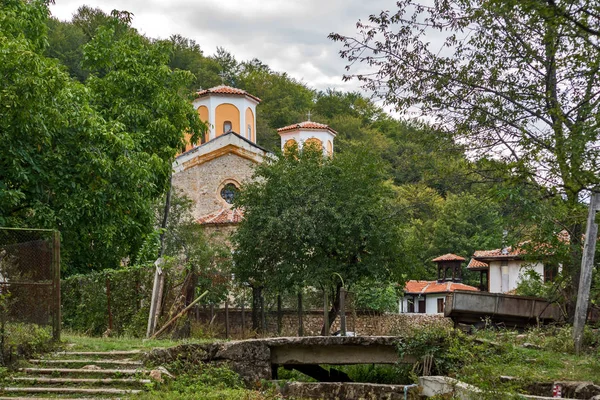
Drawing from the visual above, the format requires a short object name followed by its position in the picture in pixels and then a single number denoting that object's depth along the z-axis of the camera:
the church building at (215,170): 40.69
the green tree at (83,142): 18.39
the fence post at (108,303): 18.28
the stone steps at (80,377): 11.34
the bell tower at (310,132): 53.72
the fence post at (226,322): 22.89
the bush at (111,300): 18.14
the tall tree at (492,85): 12.66
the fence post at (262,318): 24.55
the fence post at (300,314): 23.64
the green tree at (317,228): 24.86
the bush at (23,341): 12.48
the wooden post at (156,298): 16.86
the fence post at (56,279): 13.66
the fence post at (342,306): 16.67
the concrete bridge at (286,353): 13.98
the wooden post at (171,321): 16.30
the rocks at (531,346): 14.48
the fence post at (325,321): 21.12
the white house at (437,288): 47.88
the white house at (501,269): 38.34
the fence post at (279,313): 24.50
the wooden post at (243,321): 24.02
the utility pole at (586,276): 13.64
